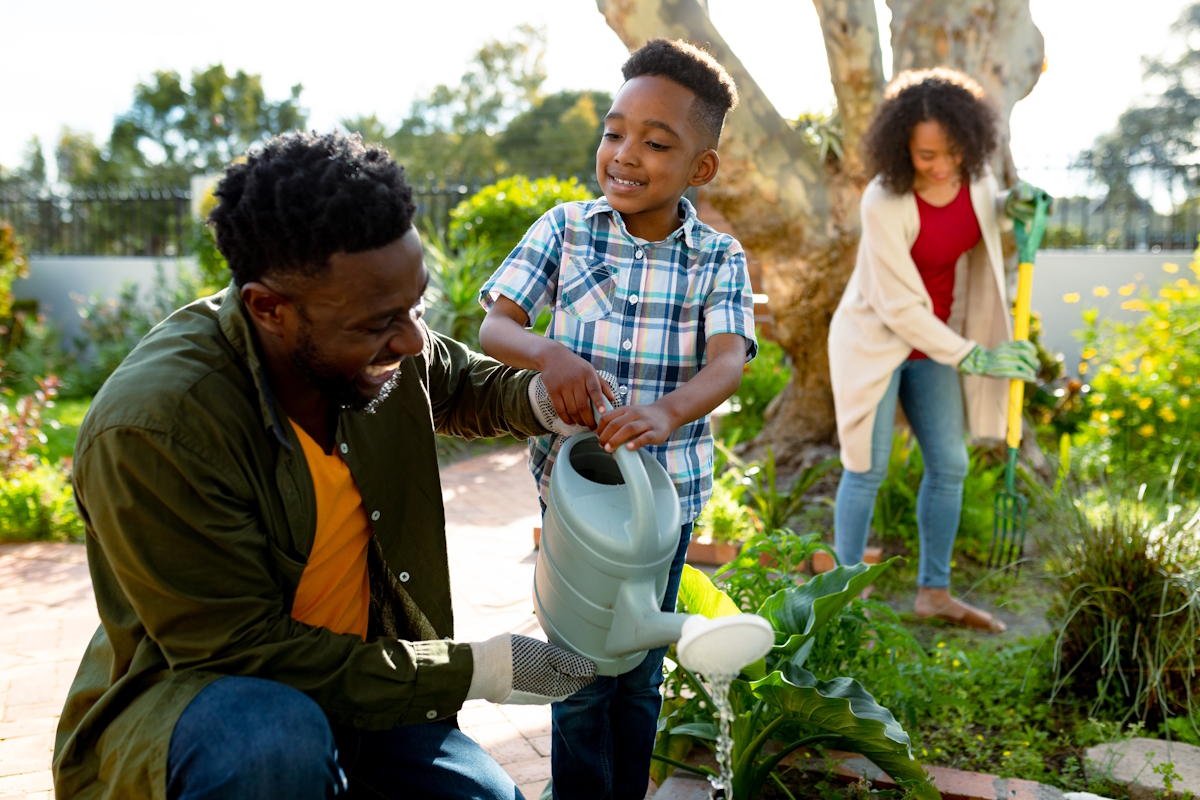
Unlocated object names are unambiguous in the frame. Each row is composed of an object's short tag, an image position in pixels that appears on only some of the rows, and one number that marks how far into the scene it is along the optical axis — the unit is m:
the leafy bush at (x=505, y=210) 7.61
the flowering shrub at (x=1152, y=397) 4.93
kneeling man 1.18
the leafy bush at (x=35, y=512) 4.38
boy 1.75
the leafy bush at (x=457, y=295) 6.73
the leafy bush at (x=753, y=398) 6.14
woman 3.05
